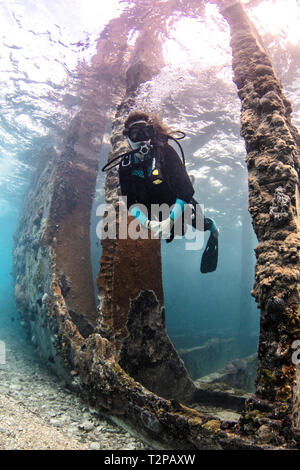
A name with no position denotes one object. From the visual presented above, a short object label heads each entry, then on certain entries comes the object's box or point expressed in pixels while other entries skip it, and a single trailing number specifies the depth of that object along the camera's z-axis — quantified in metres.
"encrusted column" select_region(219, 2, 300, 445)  2.19
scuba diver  3.48
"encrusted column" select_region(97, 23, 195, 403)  4.07
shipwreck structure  2.29
